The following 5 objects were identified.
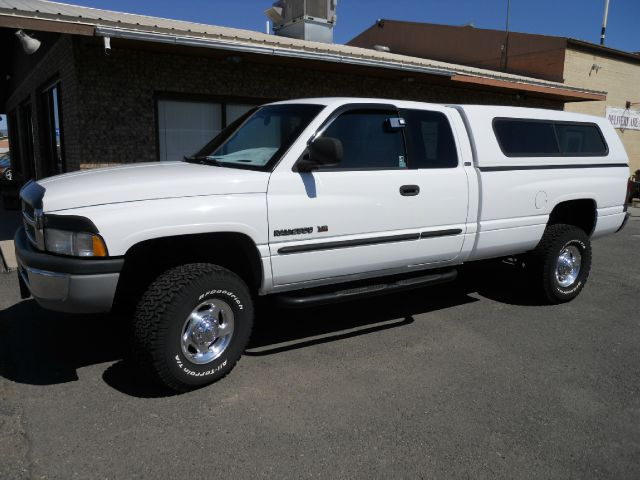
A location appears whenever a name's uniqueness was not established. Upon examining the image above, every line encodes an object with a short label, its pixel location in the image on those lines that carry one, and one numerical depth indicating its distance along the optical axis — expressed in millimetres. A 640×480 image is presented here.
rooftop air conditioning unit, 14516
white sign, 19766
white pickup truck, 3350
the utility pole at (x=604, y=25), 22759
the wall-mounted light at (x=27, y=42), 7418
